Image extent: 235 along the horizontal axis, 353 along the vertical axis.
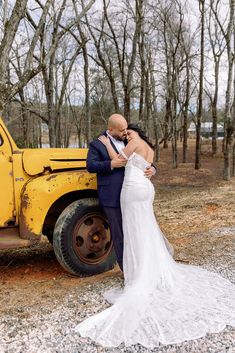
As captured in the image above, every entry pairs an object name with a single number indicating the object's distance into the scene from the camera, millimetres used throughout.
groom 4344
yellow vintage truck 4629
